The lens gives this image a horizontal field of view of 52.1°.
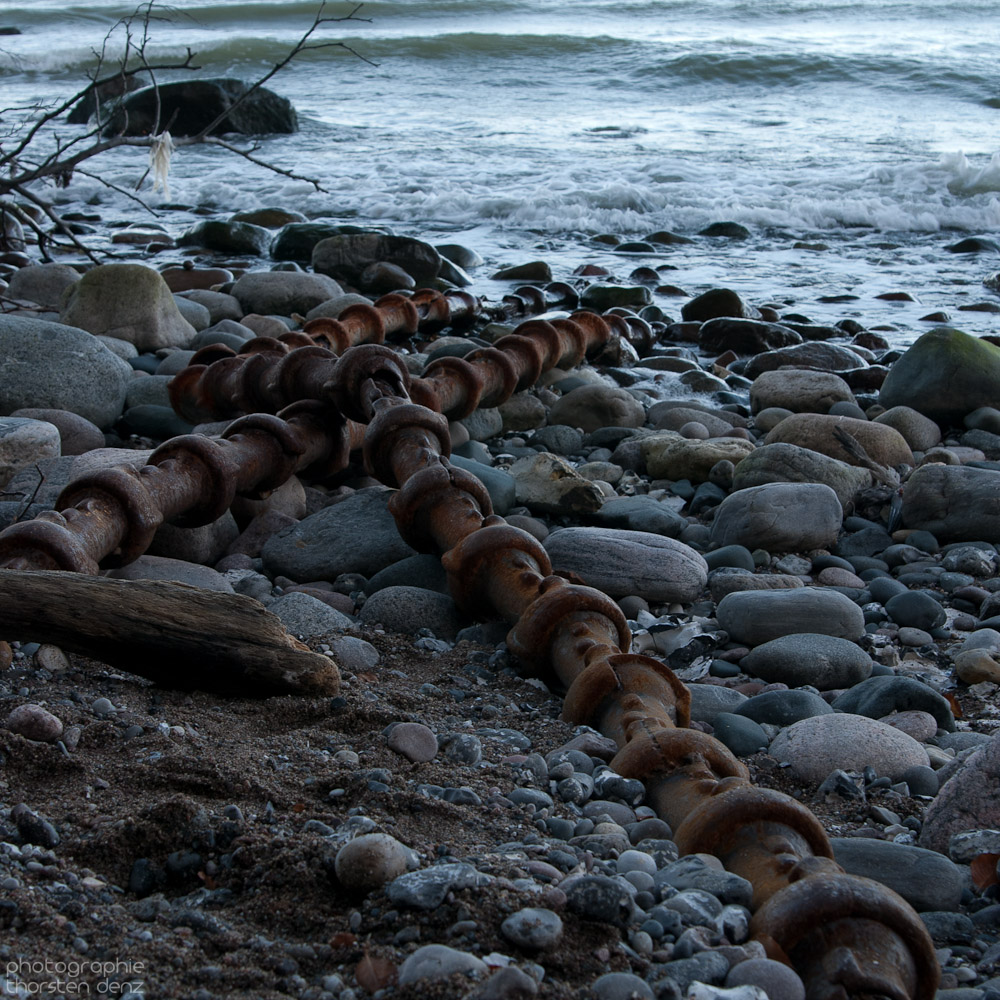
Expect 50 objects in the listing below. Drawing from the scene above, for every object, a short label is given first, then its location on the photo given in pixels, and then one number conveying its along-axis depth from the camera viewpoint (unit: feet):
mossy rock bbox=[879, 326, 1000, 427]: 17.40
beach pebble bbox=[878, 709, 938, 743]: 8.82
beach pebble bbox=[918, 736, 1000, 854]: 6.91
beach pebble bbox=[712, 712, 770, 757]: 8.54
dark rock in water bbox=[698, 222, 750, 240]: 35.50
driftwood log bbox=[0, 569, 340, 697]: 7.25
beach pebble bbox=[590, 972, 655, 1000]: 4.68
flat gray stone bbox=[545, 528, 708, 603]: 11.50
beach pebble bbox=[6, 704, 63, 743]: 6.76
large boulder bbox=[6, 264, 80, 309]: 22.90
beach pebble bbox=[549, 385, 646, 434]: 17.72
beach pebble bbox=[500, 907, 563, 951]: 4.95
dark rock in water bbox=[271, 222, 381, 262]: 29.60
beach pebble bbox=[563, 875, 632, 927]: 5.17
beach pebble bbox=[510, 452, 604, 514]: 13.56
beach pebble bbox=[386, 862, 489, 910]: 5.21
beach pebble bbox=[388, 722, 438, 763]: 7.36
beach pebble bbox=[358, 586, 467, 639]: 10.34
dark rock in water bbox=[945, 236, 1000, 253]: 33.45
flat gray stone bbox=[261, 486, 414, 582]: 11.77
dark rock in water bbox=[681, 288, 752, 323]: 24.98
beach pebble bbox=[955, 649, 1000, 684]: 9.86
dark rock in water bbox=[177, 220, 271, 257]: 30.60
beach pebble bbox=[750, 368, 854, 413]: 18.62
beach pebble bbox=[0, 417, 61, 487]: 12.92
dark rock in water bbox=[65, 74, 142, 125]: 53.44
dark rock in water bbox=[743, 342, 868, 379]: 21.26
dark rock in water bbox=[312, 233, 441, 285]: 27.32
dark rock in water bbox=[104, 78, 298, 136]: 51.70
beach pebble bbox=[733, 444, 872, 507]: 14.07
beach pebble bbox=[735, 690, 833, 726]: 9.02
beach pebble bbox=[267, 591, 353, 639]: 9.89
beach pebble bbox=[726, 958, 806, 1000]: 4.72
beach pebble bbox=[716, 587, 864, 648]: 10.64
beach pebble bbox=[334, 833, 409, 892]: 5.38
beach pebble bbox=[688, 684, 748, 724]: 9.09
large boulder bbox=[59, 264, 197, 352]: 19.43
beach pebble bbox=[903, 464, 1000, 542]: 13.16
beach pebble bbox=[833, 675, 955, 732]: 9.13
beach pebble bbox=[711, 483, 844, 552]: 12.88
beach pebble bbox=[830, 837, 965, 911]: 6.32
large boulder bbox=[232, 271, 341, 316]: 23.17
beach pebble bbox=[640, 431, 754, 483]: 15.34
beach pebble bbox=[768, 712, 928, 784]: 8.08
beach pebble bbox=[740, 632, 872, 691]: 9.90
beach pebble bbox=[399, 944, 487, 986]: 4.69
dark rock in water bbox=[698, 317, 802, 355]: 23.29
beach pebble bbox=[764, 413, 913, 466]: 15.65
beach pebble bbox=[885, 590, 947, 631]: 11.16
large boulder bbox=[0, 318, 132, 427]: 15.07
